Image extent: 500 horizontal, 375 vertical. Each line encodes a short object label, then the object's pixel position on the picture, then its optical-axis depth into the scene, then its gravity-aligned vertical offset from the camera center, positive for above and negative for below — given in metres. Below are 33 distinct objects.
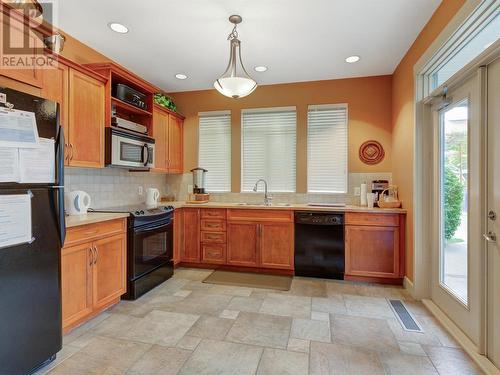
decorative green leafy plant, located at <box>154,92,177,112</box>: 3.92 +1.31
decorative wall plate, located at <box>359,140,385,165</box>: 3.84 +0.53
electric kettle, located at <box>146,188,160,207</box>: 3.74 -0.13
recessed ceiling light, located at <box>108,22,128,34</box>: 2.61 +1.60
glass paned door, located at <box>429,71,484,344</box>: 2.00 -0.14
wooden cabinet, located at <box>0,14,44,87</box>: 1.76 +0.97
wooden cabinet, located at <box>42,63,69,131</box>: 2.29 +0.89
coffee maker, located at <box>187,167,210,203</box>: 4.22 -0.01
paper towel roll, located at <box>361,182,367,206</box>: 3.76 -0.09
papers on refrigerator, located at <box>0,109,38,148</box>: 1.51 +0.35
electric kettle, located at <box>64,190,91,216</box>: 2.60 -0.16
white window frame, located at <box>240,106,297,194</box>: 4.14 +1.23
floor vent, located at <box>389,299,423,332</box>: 2.31 -1.20
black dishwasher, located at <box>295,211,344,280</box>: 3.45 -0.74
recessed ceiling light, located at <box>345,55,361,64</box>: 3.28 +1.62
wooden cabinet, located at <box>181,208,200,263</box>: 3.92 -0.70
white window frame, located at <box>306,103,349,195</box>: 3.96 +0.80
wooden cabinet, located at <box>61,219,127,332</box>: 2.14 -0.75
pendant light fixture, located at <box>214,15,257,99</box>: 2.46 +0.97
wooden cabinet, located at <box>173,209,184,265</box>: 3.83 -0.69
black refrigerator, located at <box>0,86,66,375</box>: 1.56 -0.55
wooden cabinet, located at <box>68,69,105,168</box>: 2.54 +0.67
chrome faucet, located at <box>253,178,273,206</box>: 4.08 -0.12
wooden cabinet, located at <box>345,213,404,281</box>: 3.27 -0.73
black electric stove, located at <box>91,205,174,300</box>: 2.84 -0.70
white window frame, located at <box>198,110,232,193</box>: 4.39 +1.22
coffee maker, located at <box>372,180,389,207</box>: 3.67 +0.04
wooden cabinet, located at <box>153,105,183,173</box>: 3.85 +0.73
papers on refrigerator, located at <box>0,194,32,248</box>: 1.51 -0.19
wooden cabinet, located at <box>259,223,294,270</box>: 3.61 -0.78
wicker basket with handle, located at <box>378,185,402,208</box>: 3.36 -0.12
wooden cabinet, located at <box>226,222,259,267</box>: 3.73 -0.79
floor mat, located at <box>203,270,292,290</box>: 3.31 -1.20
